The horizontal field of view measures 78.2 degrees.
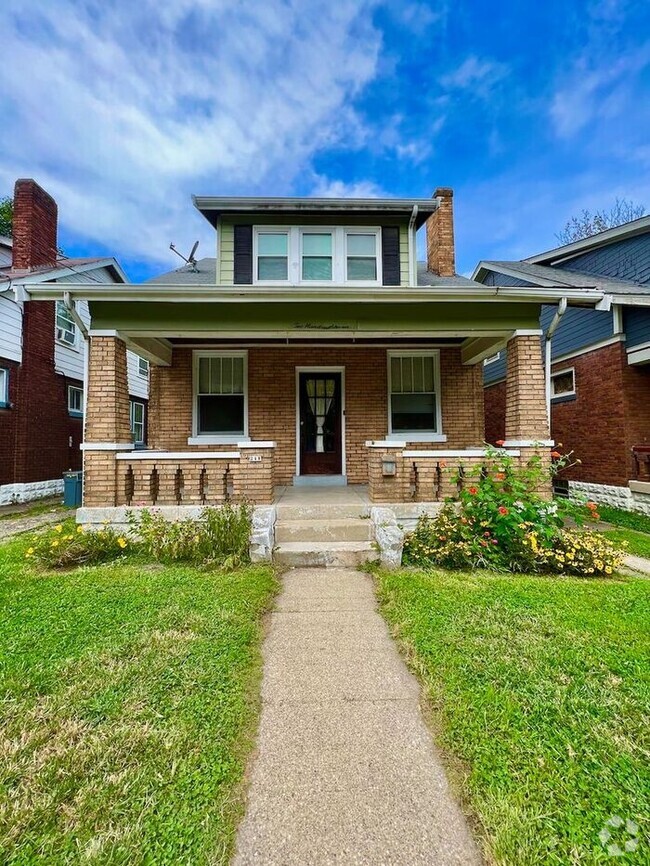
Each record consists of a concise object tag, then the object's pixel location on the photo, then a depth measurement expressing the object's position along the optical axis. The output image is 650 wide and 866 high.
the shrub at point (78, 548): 4.71
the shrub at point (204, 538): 4.77
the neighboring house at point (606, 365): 7.96
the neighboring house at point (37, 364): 9.33
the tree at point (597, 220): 19.75
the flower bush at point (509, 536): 4.59
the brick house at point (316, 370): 7.72
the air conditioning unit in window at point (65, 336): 11.02
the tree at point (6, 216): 23.30
